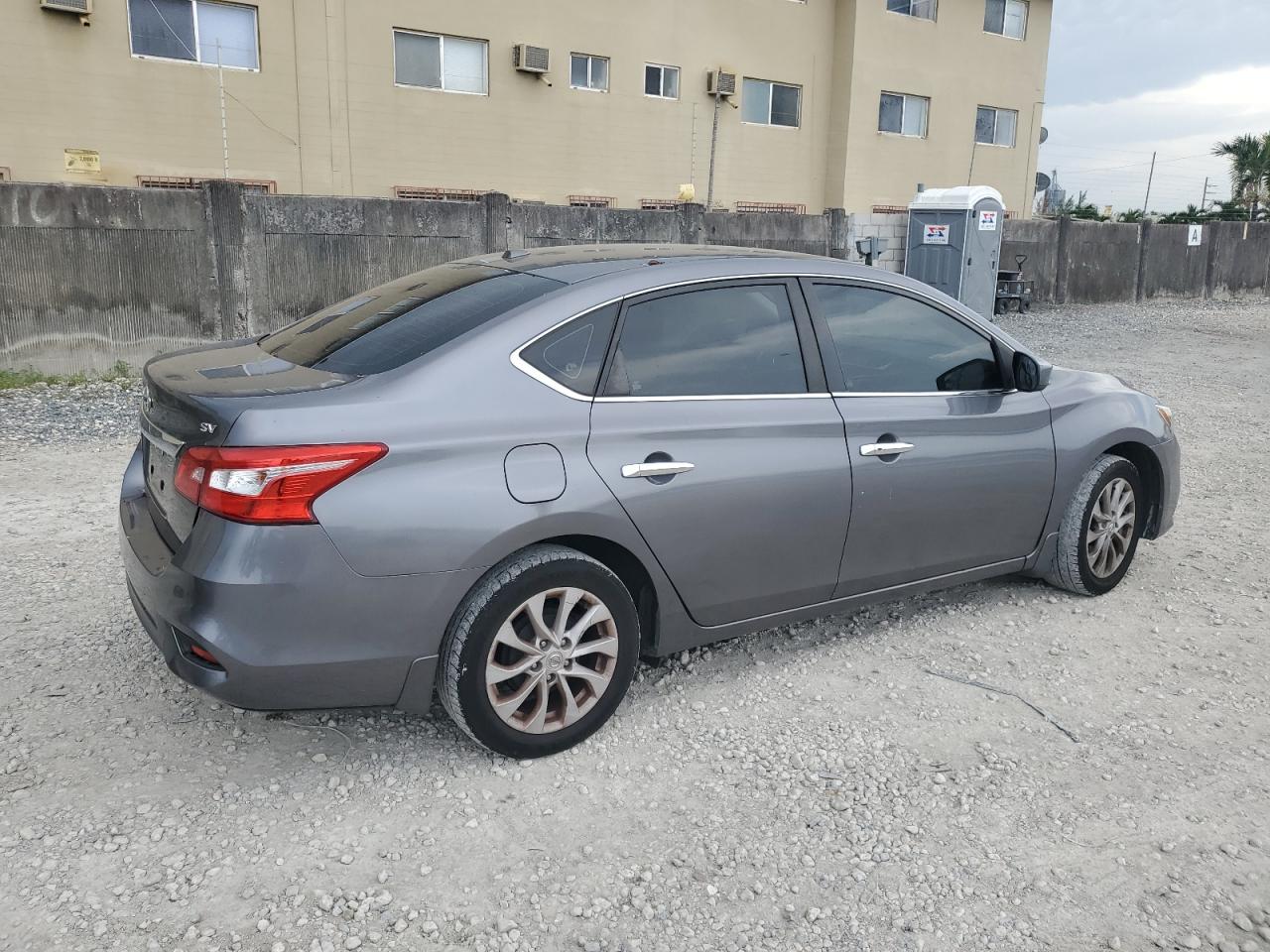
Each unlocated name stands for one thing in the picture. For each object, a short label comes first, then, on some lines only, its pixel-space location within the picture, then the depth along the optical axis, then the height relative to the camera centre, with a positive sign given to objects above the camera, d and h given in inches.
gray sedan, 112.2 -28.4
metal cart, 758.5 -24.3
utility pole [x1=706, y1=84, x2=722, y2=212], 833.5 +84.1
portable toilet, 660.7 +9.7
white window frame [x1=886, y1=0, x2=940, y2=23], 941.2 +217.2
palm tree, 1370.6 +128.8
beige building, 608.4 +103.7
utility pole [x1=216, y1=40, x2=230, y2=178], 638.5 +64.3
